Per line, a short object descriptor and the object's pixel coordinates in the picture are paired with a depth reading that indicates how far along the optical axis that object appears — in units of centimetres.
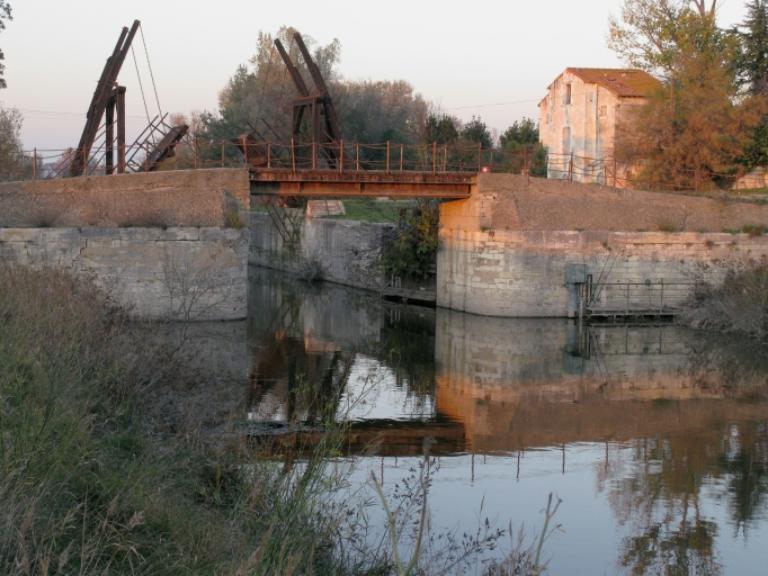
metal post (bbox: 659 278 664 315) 2811
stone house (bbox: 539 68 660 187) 5203
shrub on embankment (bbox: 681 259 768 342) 2448
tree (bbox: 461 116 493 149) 4966
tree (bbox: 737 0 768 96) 4016
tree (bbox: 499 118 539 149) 5600
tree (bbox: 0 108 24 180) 3130
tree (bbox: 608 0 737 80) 3838
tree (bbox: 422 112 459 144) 4538
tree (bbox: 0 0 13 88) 2984
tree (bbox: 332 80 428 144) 5556
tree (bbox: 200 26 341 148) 5160
